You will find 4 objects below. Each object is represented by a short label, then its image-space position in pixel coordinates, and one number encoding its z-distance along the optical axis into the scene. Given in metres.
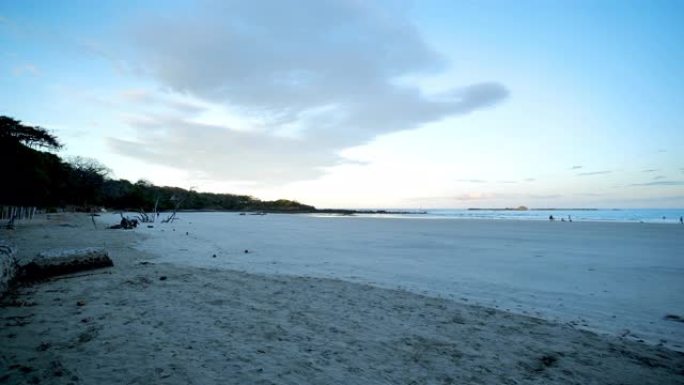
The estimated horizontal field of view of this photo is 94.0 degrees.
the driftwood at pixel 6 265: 6.25
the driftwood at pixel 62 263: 7.55
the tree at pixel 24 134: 17.09
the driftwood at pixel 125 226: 26.30
